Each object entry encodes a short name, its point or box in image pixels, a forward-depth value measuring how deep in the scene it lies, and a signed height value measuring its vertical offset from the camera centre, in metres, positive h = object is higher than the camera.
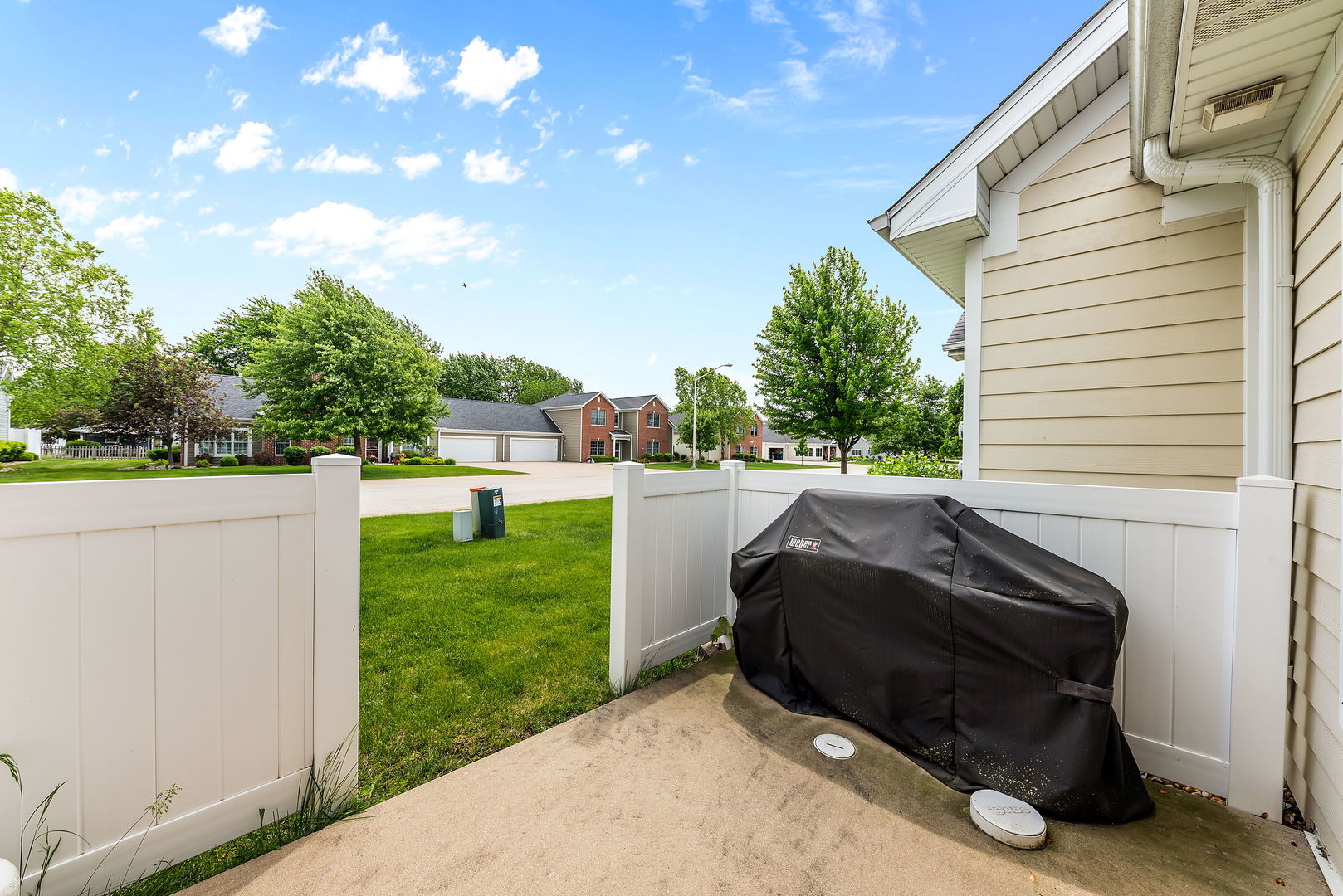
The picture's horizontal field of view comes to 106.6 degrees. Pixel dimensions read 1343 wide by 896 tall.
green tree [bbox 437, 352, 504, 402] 49.62 +6.32
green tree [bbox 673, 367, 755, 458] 33.31 +2.41
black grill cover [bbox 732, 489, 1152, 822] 1.67 -0.76
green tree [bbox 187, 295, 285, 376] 33.44 +7.02
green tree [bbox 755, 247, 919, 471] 14.48 +2.80
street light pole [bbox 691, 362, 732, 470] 27.05 +1.24
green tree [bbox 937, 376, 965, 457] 22.47 +1.61
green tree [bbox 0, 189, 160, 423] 14.47 +3.72
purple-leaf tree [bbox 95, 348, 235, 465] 20.50 +1.39
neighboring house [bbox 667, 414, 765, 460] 35.58 -0.23
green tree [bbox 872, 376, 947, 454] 24.95 +1.01
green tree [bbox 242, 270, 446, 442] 19.80 +2.49
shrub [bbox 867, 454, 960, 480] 5.65 -0.26
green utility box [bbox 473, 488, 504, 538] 7.26 -1.04
